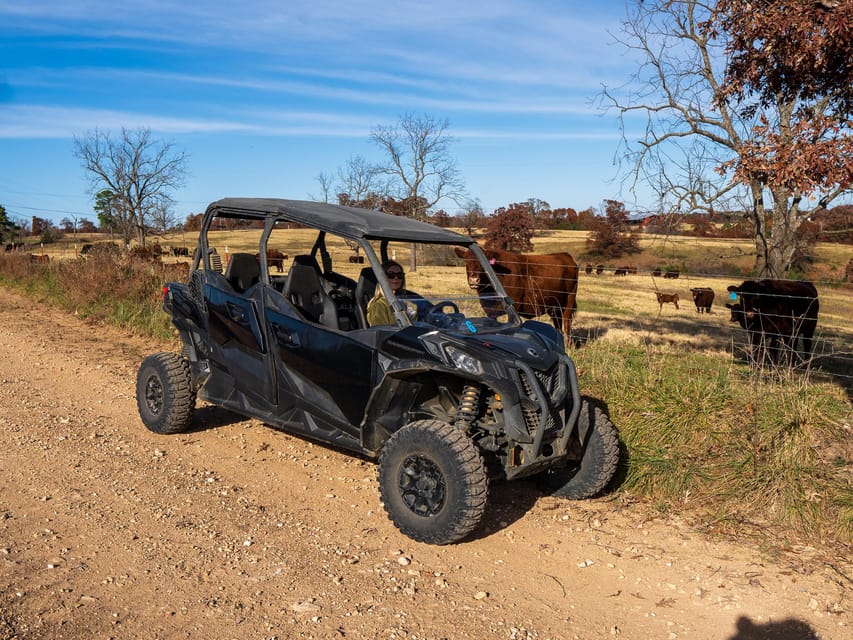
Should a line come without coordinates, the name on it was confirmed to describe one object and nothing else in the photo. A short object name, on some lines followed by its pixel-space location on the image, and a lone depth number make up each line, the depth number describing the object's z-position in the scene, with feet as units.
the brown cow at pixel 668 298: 82.17
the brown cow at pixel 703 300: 84.74
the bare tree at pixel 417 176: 154.51
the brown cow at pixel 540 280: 43.19
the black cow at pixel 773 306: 36.70
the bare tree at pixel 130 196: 149.07
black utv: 15.56
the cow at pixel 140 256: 52.22
